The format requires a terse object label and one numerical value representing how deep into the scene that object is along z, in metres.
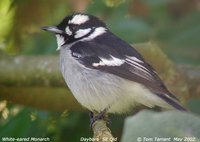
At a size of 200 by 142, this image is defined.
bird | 5.49
